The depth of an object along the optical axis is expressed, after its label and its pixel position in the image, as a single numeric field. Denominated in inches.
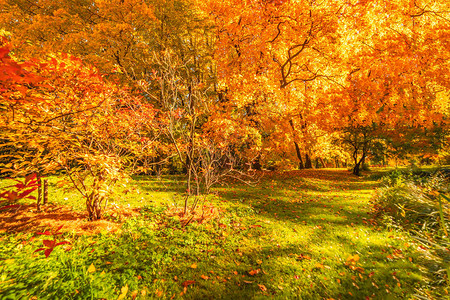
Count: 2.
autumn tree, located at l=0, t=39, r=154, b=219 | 121.4
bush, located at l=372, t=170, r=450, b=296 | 128.1
